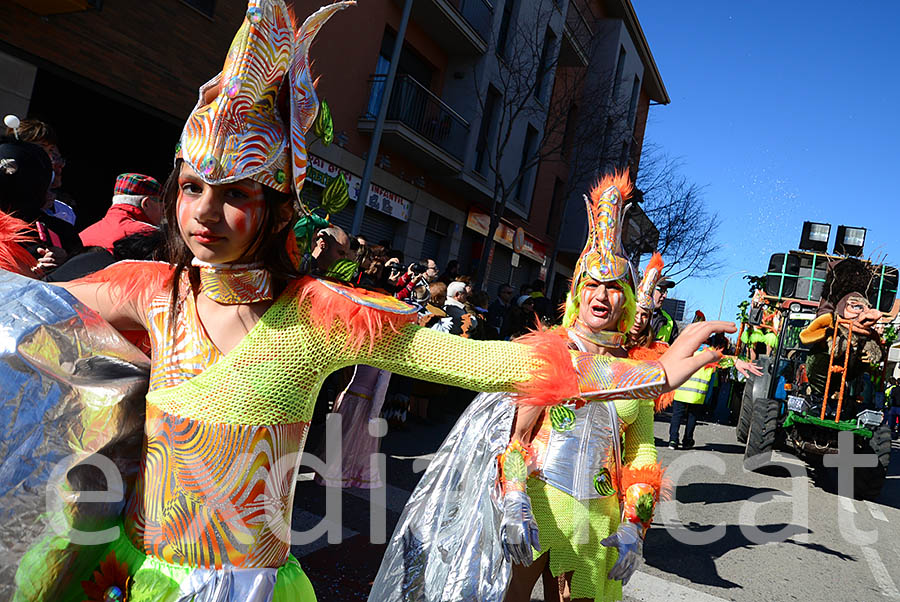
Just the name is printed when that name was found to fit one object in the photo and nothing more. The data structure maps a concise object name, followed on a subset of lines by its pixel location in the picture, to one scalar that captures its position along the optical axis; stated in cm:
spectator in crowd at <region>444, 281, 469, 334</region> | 745
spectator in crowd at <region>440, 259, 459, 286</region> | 1026
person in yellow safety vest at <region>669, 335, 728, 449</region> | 868
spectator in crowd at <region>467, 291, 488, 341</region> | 826
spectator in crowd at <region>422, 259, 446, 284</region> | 831
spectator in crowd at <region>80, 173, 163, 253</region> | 368
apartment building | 812
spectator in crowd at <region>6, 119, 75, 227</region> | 344
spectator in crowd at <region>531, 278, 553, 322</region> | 1088
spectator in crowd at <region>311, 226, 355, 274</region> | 413
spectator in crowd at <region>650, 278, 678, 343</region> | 760
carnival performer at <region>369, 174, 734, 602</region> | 261
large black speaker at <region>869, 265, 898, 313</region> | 975
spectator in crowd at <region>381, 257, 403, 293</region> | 759
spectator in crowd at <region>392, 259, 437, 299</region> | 757
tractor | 806
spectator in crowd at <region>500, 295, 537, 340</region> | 1022
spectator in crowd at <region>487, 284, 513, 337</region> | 1100
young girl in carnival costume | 144
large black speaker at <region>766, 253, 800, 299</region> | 1202
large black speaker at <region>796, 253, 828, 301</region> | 1182
